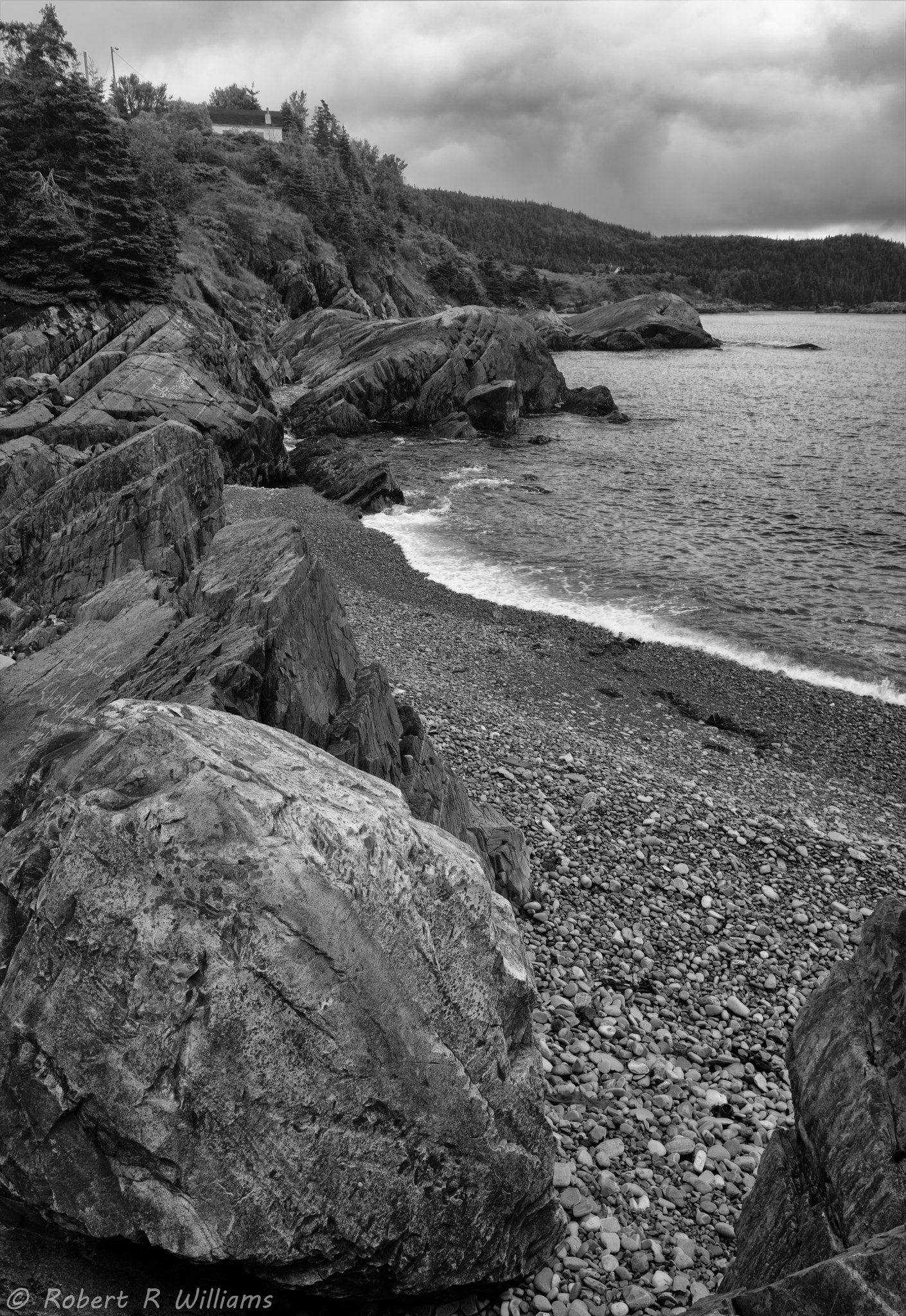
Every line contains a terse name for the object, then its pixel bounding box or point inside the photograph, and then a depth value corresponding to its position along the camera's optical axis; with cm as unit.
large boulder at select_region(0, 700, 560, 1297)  541
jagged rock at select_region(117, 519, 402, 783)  977
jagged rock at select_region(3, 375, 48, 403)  3272
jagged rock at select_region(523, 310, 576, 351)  12025
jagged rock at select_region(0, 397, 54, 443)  2859
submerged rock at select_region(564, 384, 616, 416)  6631
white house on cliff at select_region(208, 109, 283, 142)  12862
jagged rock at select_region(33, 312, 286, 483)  3128
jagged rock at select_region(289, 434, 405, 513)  3928
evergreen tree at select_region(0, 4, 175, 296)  4244
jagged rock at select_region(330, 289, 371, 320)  8100
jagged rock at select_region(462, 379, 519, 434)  5872
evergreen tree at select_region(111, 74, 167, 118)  10594
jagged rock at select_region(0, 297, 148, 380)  3609
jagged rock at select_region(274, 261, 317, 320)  8012
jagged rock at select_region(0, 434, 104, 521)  2447
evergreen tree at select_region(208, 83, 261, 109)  13700
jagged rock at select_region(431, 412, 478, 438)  5741
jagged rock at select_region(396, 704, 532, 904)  1072
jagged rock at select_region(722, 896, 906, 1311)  537
